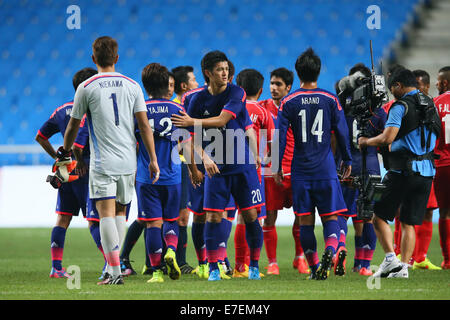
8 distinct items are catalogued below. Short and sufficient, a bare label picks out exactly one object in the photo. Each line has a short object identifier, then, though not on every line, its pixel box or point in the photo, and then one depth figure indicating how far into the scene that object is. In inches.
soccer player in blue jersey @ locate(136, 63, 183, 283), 547.5
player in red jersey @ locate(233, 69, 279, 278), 617.3
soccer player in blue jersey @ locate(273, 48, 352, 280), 530.0
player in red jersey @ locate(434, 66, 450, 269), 660.7
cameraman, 544.7
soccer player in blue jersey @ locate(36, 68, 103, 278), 581.6
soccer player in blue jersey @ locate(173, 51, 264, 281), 520.7
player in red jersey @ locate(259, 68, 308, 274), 627.2
